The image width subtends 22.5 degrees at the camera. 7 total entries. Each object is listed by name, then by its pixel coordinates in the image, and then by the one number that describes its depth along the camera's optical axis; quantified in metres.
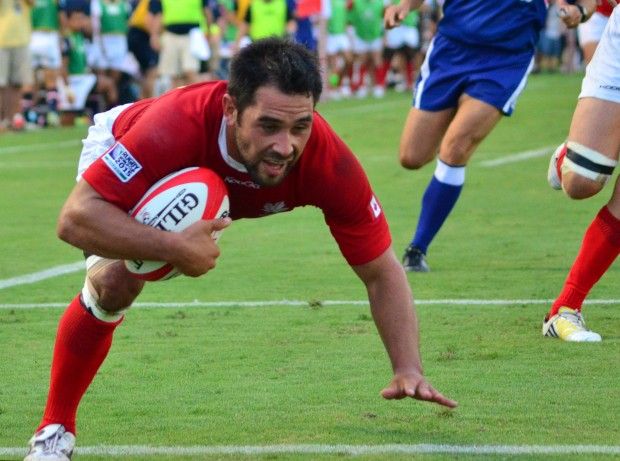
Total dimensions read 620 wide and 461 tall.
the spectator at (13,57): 20.19
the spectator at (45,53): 22.27
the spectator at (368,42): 32.19
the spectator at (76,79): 22.95
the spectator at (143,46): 23.64
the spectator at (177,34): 23.19
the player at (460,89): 9.13
